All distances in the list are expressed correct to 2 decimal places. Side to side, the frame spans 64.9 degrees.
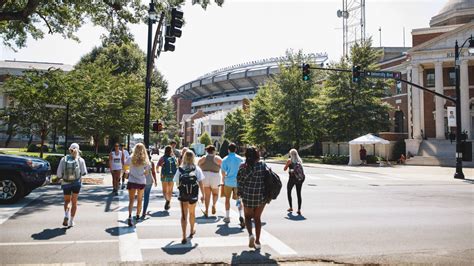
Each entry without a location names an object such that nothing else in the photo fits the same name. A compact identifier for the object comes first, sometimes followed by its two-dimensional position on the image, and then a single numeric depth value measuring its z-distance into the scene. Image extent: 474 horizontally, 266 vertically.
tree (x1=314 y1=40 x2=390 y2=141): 37.97
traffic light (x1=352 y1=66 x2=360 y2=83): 21.11
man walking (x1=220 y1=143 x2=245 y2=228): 8.95
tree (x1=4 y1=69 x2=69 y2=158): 18.75
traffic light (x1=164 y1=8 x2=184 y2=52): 11.88
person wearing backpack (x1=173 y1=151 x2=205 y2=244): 6.95
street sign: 21.11
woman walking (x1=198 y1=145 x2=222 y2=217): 9.12
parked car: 10.58
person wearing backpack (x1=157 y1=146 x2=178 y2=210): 10.20
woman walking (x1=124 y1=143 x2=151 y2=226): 8.38
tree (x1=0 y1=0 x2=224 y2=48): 17.67
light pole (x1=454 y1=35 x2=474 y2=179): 21.75
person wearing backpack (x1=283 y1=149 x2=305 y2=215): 10.16
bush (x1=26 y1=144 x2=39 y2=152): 40.45
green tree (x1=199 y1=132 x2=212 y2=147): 70.00
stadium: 105.19
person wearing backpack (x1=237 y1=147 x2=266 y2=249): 6.51
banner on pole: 23.83
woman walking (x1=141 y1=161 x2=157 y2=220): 9.13
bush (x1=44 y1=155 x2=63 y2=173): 18.53
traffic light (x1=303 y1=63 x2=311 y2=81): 21.01
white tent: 32.00
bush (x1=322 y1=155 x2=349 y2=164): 35.91
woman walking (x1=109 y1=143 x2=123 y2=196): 13.18
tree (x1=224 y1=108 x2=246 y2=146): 65.31
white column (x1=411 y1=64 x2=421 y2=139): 38.00
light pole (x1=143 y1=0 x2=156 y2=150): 14.30
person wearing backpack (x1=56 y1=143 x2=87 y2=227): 7.96
